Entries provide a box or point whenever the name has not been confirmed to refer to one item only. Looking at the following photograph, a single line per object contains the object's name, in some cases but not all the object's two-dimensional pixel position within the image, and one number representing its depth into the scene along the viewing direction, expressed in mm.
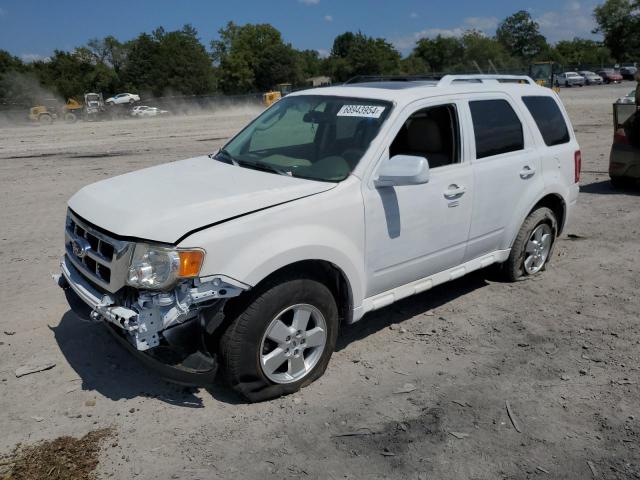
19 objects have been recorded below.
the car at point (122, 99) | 54959
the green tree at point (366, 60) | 95688
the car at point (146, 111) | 48500
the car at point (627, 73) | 68219
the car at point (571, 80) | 61250
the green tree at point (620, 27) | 99375
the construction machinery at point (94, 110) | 44481
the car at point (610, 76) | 65938
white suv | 3305
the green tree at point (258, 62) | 84938
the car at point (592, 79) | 63188
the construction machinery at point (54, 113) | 41938
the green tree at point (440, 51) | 102062
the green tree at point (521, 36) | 117062
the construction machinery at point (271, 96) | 38859
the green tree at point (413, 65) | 96812
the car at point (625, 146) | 9445
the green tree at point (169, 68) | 74125
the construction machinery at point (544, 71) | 27828
